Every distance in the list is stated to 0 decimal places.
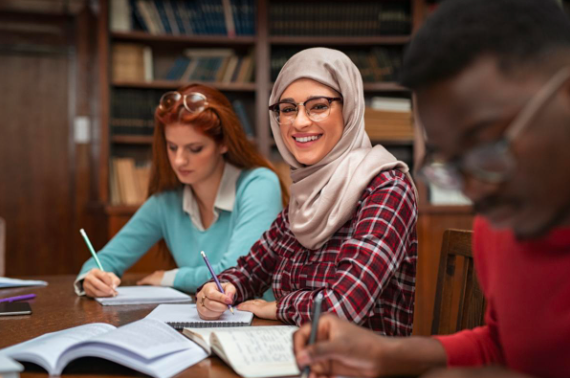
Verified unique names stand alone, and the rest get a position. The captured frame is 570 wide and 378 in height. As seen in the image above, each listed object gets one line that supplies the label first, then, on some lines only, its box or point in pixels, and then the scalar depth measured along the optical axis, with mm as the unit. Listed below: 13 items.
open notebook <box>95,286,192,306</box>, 1578
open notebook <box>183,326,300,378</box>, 878
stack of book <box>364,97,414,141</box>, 3663
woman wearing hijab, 1193
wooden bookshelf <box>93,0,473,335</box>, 3461
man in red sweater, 582
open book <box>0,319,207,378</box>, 898
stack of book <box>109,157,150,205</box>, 3639
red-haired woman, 1934
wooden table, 920
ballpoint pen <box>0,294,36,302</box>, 1670
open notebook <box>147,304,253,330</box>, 1225
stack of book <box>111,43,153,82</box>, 3648
